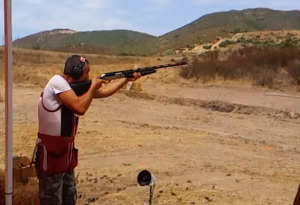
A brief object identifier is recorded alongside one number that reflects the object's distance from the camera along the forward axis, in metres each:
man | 3.54
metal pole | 3.11
